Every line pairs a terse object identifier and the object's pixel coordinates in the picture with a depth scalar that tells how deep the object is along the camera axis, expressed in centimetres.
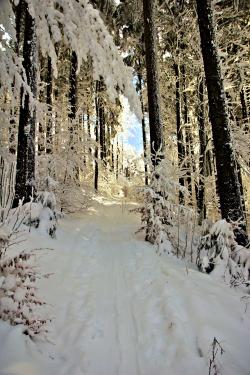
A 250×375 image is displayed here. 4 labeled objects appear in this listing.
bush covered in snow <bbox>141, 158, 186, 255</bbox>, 815
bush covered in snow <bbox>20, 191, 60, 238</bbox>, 782
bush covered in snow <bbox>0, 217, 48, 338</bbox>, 350
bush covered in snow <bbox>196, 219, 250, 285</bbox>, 598
